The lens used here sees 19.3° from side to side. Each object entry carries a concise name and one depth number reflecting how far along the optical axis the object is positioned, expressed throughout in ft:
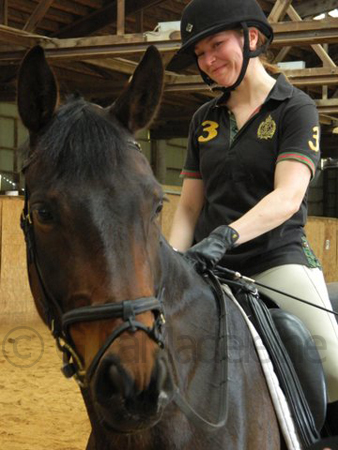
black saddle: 7.66
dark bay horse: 6.32
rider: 8.22
